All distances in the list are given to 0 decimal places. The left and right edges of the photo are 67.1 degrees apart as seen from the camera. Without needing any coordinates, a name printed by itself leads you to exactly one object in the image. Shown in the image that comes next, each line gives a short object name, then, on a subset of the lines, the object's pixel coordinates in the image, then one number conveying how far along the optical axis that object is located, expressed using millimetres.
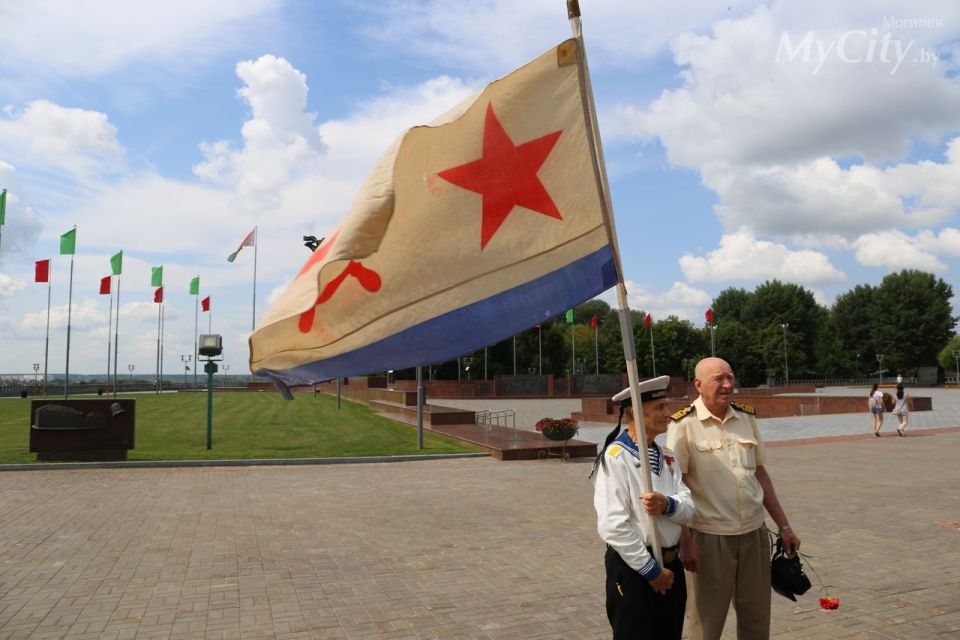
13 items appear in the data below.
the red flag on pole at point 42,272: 40062
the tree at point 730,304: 97688
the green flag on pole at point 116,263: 42500
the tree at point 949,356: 88300
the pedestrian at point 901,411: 20688
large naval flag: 3863
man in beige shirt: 3662
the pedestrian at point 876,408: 20453
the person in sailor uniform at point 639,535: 3182
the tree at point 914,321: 82500
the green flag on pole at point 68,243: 38438
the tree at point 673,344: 76625
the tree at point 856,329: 87125
